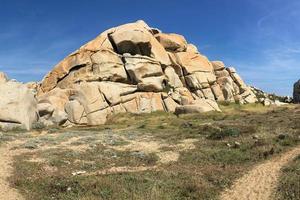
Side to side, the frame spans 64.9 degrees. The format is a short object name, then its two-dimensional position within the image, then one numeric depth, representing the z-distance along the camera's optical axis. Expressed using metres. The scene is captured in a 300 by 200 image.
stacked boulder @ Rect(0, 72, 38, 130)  29.53
